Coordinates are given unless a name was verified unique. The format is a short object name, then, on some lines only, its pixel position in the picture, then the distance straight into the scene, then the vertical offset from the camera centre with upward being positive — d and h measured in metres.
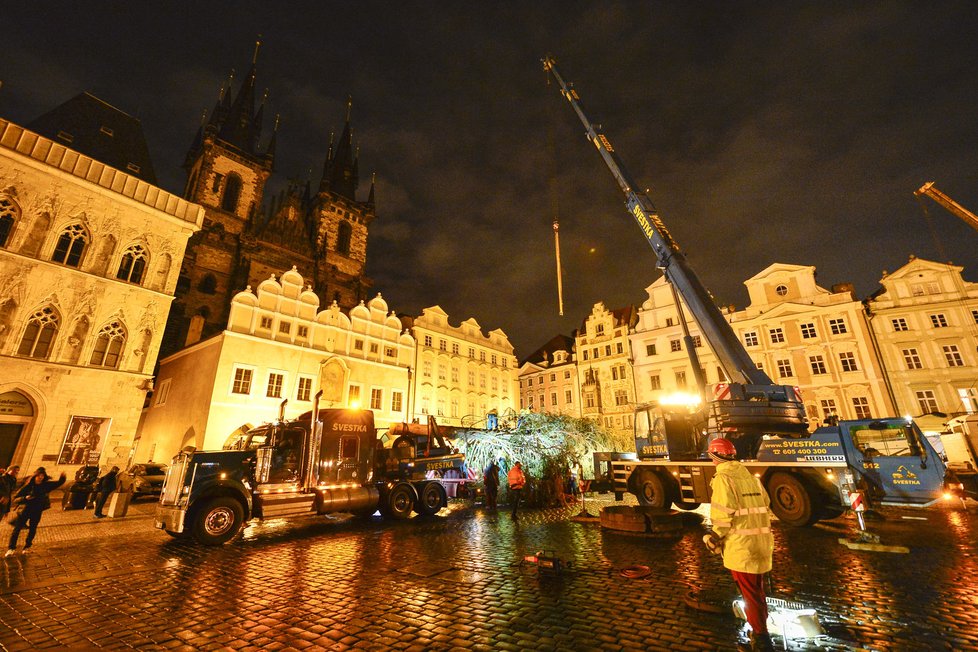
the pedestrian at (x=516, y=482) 12.53 -0.64
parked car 18.38 -0.74
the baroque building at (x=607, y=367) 38.38 +8.82
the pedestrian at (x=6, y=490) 8.49 -0.56
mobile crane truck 9.72 +0.30
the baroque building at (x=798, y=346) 28.27 +8.21
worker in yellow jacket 3.74 -0.69
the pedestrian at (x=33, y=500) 8.23 -0.74
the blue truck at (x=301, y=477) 9.53 -0.43
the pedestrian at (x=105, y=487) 13.45 -0.83
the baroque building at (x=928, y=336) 26.14 +7.95
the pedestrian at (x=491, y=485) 15.25 -0.90
